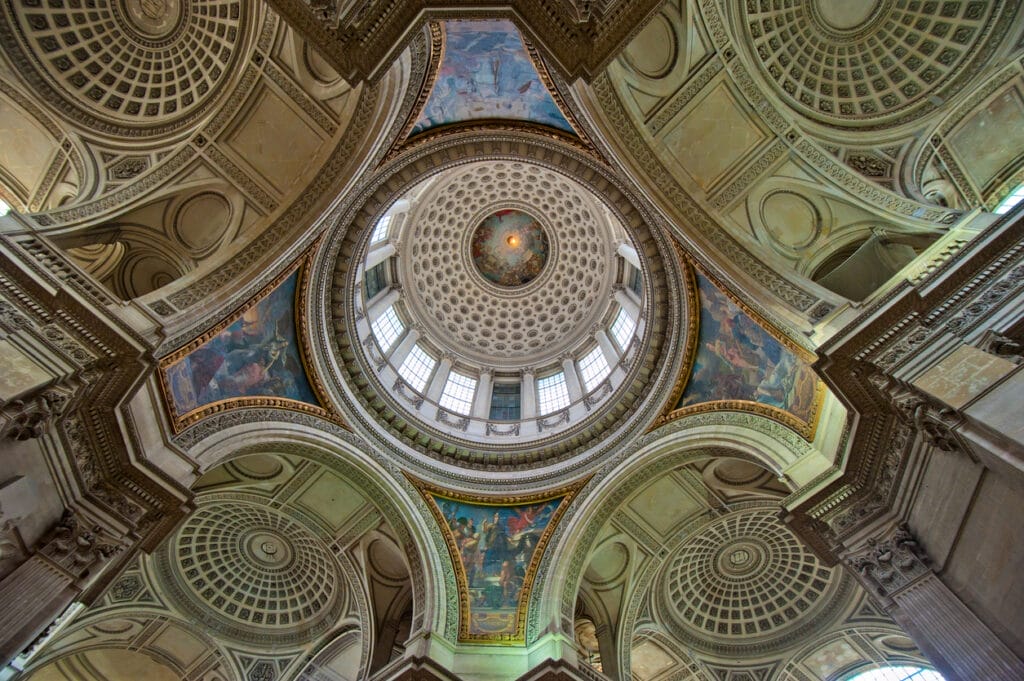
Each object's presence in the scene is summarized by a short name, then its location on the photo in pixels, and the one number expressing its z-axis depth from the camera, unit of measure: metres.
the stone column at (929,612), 6.64
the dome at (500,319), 17.02
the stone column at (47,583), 7.04
